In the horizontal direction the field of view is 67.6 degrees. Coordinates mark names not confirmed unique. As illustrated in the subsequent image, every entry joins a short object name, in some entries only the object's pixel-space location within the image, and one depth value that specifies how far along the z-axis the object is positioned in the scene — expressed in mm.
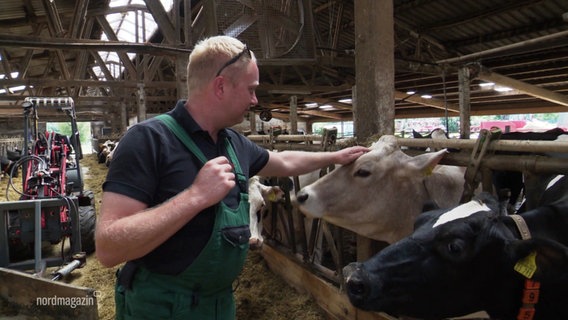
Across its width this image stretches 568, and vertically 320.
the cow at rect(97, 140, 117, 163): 15992
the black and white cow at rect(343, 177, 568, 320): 1727
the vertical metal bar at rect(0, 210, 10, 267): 5043
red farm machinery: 5064
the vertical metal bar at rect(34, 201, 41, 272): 4852
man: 1408
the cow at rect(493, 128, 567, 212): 3027
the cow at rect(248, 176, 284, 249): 3979
